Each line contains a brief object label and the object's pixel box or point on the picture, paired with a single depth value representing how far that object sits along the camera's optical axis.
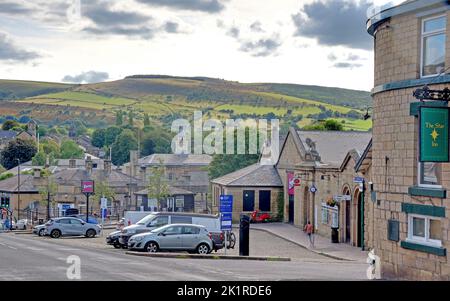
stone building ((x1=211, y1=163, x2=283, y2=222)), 50.38
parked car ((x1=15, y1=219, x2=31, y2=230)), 57.56
